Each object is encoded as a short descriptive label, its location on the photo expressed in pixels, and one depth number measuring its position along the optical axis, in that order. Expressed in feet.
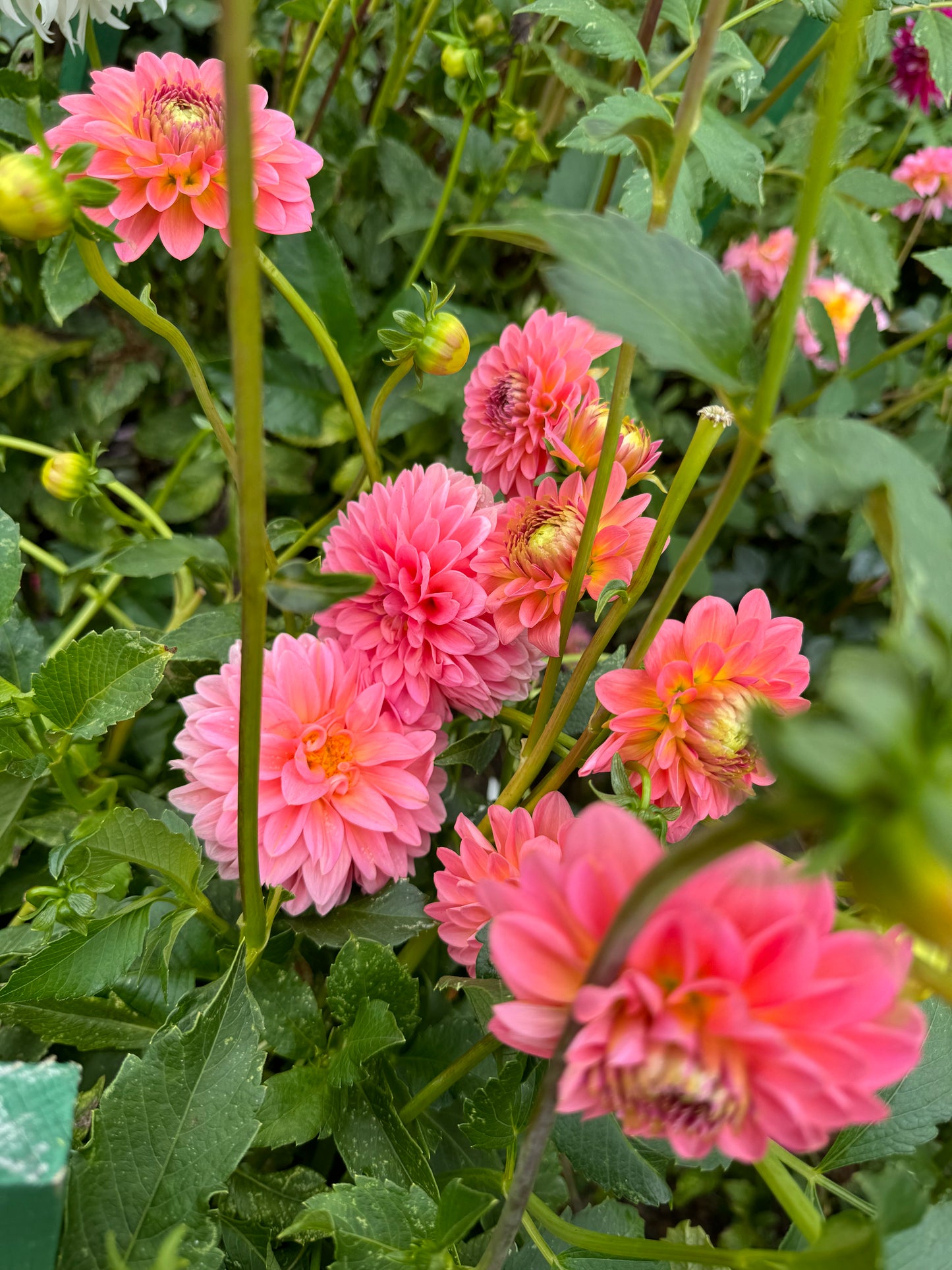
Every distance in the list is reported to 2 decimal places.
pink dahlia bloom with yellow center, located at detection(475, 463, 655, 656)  1.52
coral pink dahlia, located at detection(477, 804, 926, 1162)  0.70
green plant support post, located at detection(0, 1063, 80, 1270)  0.86
